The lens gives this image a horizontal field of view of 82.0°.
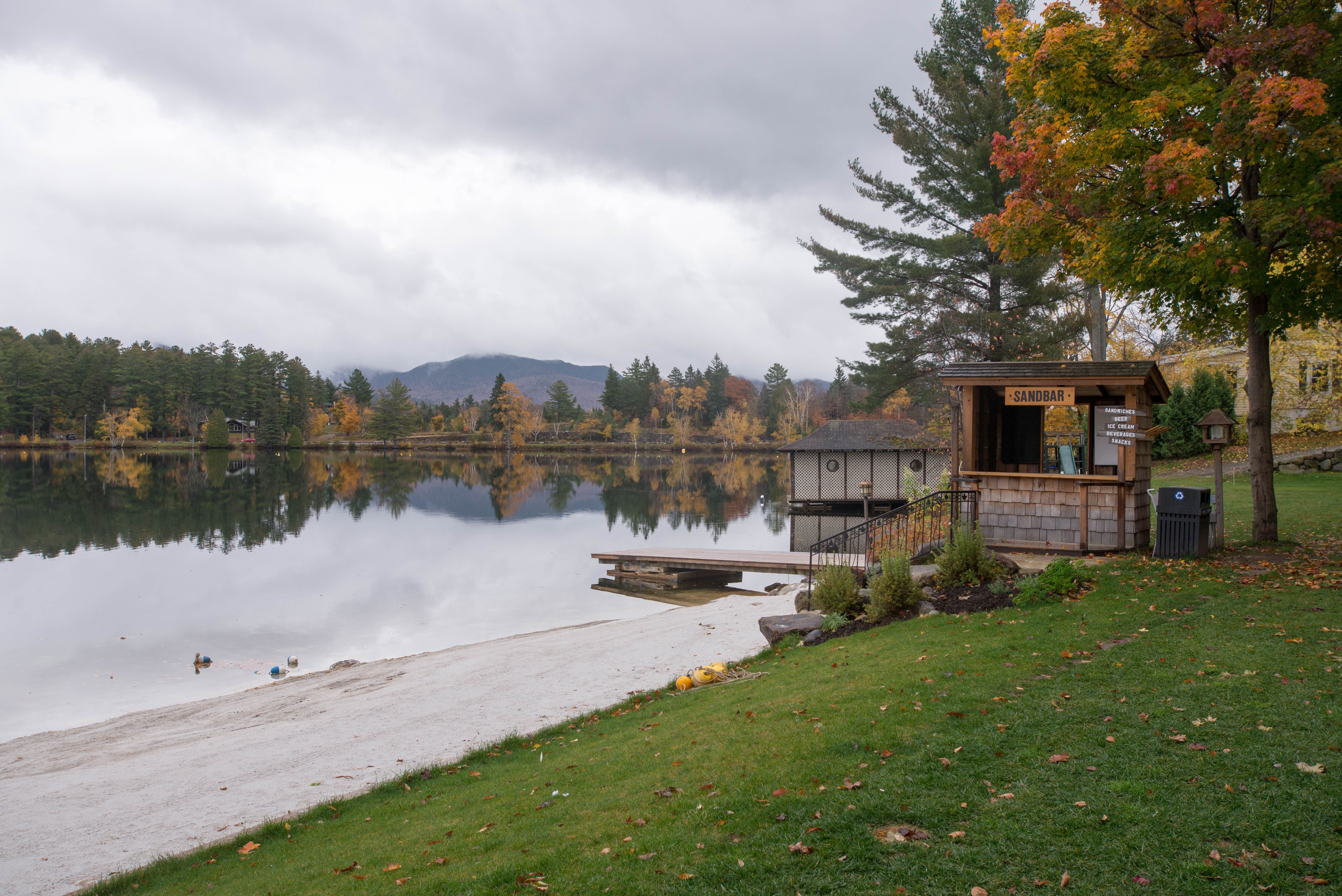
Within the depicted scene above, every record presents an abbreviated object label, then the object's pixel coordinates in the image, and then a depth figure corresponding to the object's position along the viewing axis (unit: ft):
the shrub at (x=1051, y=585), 31.81
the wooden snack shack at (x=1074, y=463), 42.57
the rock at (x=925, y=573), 37.24
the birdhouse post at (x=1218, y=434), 38.68
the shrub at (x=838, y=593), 37.96
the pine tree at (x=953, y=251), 75.87
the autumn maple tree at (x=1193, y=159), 32.94
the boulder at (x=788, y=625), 37.78
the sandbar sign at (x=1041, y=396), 43.65
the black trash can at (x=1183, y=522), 37.65
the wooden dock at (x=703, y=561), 72.28
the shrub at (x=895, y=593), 35.22
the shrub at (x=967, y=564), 35.91
